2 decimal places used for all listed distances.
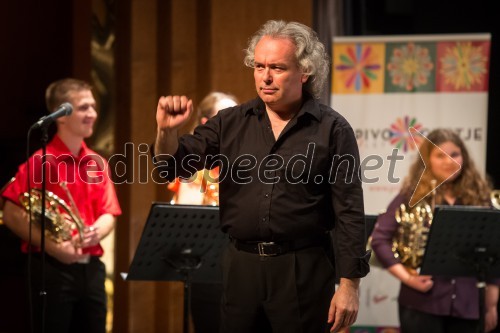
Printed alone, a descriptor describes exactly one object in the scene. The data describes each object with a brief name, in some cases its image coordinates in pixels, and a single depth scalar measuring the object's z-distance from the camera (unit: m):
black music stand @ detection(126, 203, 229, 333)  8.33
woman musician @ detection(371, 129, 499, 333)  9.95
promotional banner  12.24
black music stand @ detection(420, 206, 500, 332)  8.93
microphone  7.96
